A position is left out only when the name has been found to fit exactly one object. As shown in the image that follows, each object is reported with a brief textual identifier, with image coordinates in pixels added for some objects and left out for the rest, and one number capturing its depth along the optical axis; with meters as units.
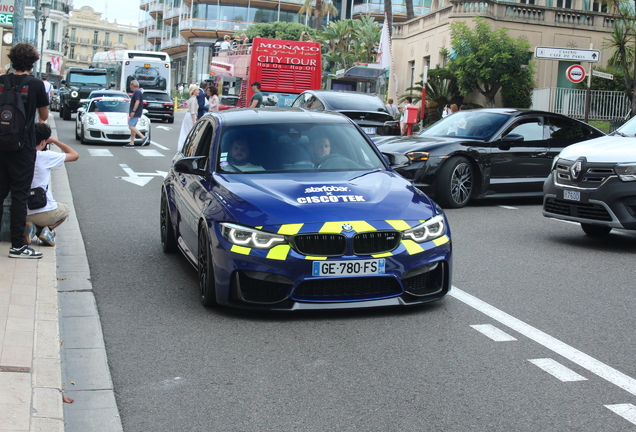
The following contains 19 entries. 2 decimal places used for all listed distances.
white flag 34.31
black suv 36.34
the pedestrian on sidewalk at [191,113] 19.86
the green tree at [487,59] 33.44
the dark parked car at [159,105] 39.22
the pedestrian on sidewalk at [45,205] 7.96
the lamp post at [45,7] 35.88
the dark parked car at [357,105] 16.91
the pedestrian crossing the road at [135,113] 23.25
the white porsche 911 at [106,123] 23.97
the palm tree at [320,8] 60.91
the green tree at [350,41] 57.94
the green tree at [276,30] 80.62
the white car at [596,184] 9.20
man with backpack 7.31
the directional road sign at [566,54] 21.06
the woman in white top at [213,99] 21.84
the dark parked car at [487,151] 12.41
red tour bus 29.89
